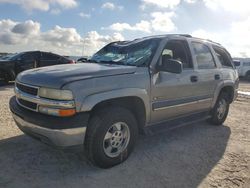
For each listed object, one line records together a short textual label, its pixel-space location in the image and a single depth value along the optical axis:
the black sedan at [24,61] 8.47
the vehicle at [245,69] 15.49
